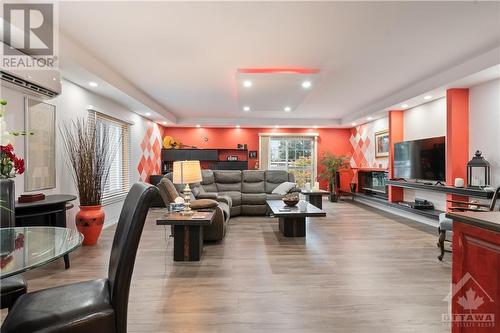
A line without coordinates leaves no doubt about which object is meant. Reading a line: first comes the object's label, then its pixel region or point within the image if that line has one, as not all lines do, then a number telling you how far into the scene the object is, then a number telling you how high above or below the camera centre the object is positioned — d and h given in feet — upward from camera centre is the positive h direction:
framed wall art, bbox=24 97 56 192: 11.01 +0.82
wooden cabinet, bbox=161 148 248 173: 28.12 +0.88
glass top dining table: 3.61 -1.26
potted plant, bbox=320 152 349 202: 28.12 -0.34
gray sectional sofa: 19.92 -1.54
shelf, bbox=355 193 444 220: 16.30 -2.80
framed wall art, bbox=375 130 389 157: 23.41 +1.93
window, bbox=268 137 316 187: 31.65 +1.22
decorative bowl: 15.07 -1.90
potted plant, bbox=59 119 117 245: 12.68 -0.37
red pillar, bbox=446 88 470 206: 14.83 +1.85
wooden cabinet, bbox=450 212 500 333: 4.11 -1.79
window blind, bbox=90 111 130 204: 17.33 +0.53
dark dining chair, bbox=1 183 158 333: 3.85 -2.09
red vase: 12.58 -2.54
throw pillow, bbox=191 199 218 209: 12.67 -1.75
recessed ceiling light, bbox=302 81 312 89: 15.08 +4.51
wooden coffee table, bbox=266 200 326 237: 13.30 -2.69
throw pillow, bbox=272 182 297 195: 20.31 -1.63
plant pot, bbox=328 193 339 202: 27.73 -3.10
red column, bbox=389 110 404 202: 21.29 +2.43
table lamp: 11.14 -0.30
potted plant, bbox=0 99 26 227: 7.32 -0.39
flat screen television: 16.49 +0.44
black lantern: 13.29 -0.28
